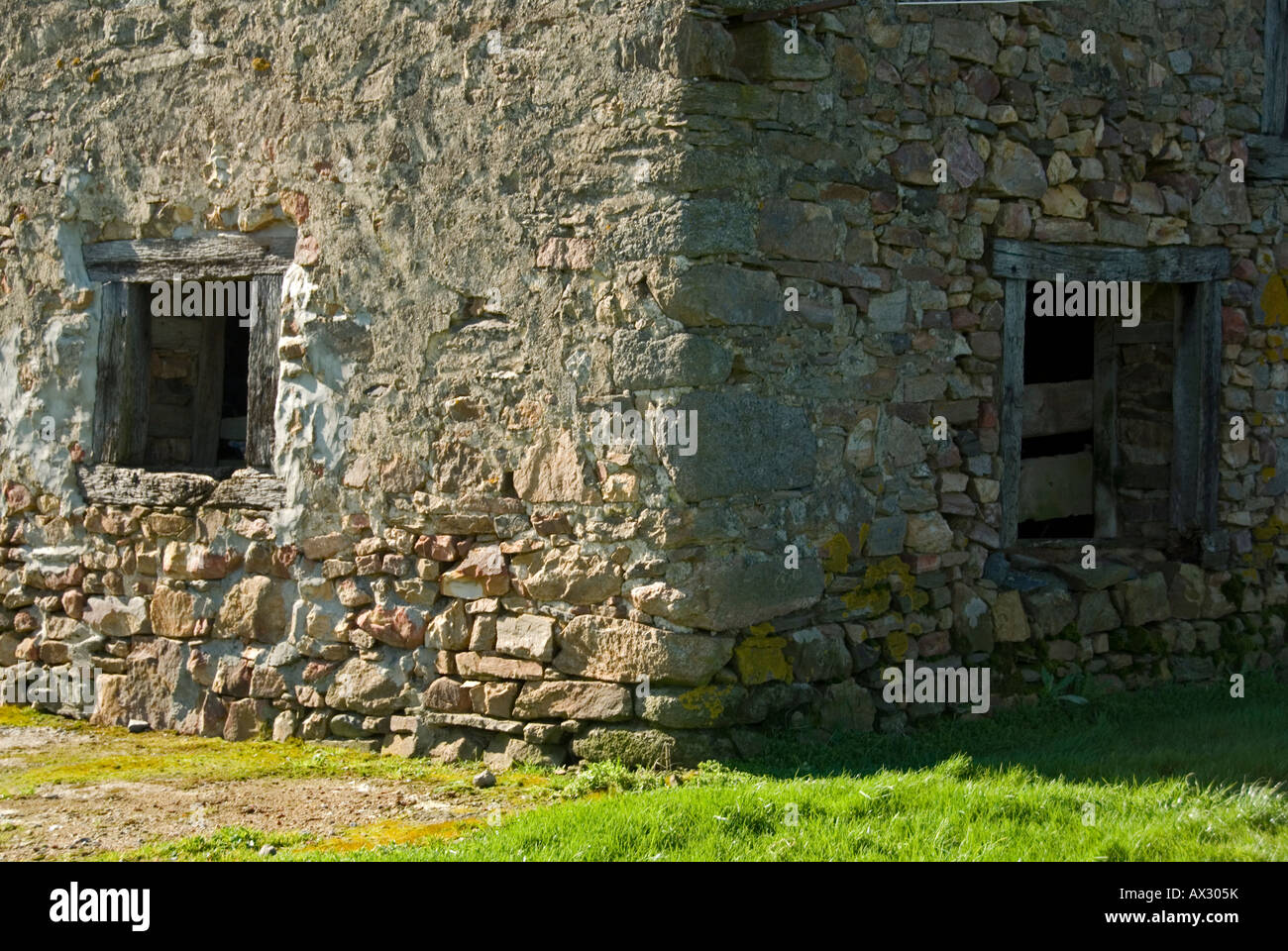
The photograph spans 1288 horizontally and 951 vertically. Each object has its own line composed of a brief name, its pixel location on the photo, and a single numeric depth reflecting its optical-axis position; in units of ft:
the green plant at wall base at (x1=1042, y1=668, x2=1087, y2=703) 21.70
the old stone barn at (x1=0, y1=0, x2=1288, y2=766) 18.86
